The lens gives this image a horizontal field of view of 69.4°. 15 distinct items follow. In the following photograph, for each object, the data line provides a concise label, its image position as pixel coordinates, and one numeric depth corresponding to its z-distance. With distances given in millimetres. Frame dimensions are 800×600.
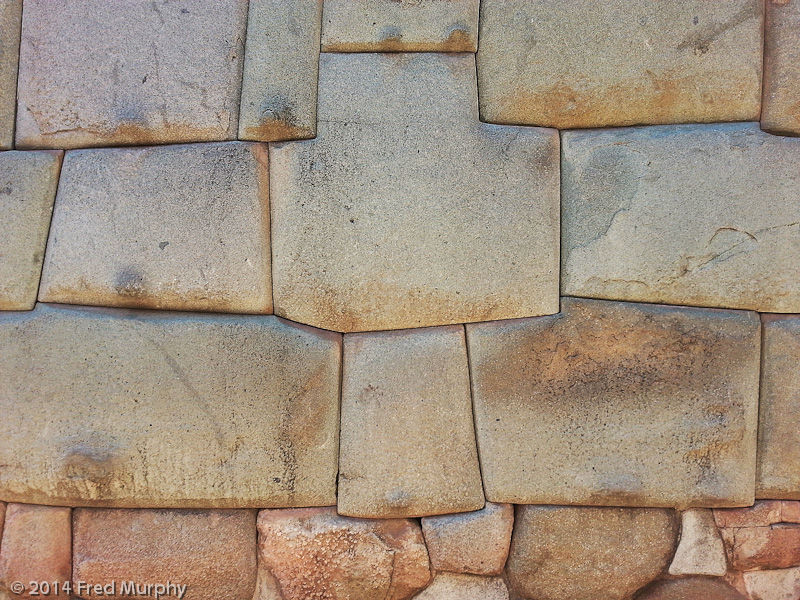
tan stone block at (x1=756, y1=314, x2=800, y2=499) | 1657
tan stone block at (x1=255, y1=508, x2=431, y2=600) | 1700
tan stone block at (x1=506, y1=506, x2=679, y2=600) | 1711
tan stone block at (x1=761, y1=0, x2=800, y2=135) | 1636
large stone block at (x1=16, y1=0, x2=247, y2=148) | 1696
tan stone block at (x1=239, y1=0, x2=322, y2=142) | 1667
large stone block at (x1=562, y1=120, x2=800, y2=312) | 1632
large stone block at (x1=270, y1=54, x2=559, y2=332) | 1657
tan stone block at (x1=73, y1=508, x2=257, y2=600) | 1722
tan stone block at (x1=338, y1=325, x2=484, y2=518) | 1680
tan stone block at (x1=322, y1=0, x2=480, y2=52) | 1668
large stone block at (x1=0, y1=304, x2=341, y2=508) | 1677
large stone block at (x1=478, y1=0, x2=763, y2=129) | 1640
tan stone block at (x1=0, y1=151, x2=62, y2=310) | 1694
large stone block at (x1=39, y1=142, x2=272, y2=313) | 1673
